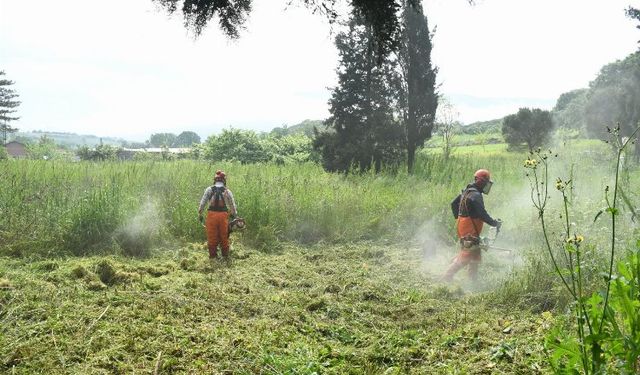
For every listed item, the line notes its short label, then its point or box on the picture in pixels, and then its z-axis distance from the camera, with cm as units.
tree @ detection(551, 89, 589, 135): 3253
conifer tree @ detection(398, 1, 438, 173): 1948
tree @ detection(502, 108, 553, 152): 2998
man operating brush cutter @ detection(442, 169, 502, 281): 617
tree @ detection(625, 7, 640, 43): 1852
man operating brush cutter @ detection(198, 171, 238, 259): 740
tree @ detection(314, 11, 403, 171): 1914
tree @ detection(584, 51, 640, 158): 2603
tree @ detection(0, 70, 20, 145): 5369
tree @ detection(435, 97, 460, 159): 2047
